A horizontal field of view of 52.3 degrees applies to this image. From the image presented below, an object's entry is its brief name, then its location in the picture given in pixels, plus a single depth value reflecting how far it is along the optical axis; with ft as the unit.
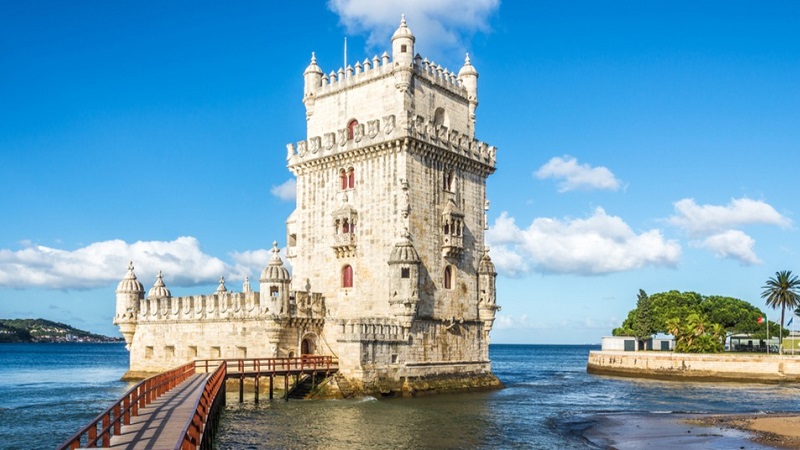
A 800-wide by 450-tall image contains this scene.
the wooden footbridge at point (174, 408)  66.03
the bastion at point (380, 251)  152.87
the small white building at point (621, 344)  295.48
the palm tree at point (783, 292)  268.21
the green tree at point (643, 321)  309.01
